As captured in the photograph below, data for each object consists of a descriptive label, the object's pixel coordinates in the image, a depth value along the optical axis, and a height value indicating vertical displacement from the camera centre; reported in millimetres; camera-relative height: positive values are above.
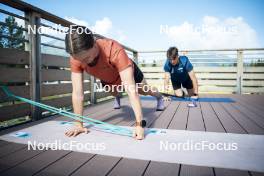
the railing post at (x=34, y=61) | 2557 +279
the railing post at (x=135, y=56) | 7754 +993
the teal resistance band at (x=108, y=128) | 1977 -426
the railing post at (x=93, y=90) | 4164 -105
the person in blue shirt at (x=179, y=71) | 3762 +250
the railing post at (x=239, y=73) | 6855 +342
